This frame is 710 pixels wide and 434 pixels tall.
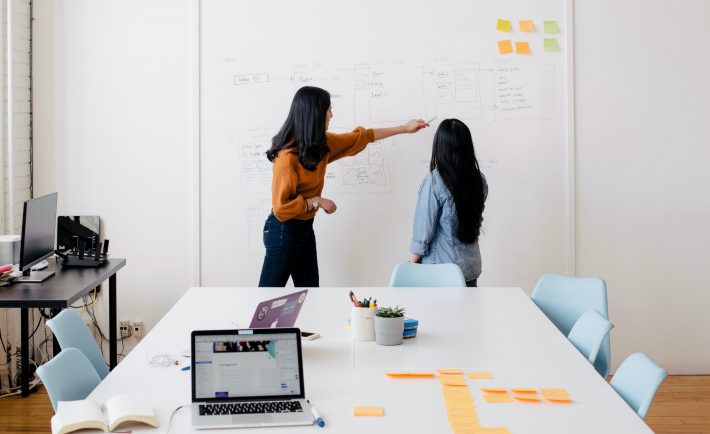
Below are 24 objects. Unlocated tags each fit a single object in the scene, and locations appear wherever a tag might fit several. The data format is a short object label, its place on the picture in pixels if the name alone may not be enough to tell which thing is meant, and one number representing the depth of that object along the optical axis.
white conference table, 2.32
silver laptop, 2.38
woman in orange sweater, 4.38
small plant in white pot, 2.99
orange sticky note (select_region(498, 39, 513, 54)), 5.04
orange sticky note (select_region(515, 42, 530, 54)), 5.04
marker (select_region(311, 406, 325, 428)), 2.29
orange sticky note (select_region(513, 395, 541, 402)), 2.46
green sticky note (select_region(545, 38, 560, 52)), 5.03
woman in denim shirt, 4.25
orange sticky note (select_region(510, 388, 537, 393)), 2.53
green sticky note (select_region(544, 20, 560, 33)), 5.02
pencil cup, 3.06
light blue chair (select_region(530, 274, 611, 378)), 3.71
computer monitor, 4.05
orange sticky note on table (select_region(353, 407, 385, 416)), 2.36
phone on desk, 3.08
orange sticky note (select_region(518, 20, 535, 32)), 5.04
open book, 2.20
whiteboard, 5.05
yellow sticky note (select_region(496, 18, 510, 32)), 5.04
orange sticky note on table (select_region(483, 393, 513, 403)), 2.46
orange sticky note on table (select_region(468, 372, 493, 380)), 2.66
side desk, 3.65
